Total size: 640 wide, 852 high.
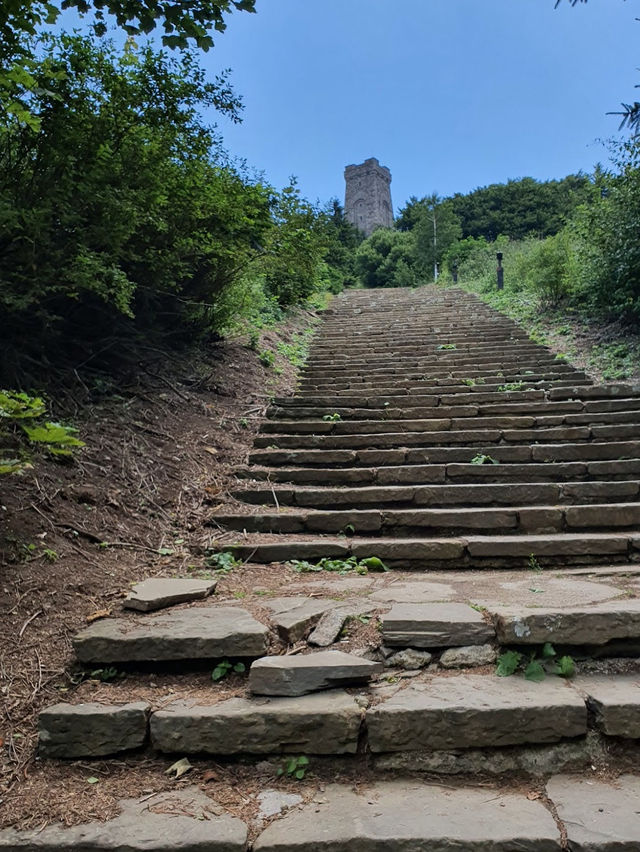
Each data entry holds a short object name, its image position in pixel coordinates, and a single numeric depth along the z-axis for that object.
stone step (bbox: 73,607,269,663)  2.14
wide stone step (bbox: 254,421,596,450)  5.01
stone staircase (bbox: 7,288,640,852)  1.55
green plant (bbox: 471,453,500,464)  4.60
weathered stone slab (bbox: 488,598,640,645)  2.09
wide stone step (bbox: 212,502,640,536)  3.62
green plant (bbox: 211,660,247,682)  2.11
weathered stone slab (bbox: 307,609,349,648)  2.21
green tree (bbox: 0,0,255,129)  2.53
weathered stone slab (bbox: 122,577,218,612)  2.49
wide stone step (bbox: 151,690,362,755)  1.79
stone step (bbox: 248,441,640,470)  4.55
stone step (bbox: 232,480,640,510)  3.98
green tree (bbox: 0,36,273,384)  3.21
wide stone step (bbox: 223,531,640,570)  3.31
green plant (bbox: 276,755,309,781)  1.75
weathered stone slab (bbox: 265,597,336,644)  2.26
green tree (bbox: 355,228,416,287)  24.81
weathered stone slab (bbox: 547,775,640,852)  1.43
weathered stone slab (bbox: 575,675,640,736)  1.76
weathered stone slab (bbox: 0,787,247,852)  1.48
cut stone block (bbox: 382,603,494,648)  2.16
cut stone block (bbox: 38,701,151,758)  1.83
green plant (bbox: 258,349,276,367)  7.19
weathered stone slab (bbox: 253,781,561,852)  1.46
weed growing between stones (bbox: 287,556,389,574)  3.28
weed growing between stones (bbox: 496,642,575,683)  2.03
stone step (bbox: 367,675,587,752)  1.77
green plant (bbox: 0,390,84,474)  2.08
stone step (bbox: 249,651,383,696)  1.95
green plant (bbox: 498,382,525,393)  6.26
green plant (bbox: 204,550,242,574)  3.22
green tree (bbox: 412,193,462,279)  22.78
